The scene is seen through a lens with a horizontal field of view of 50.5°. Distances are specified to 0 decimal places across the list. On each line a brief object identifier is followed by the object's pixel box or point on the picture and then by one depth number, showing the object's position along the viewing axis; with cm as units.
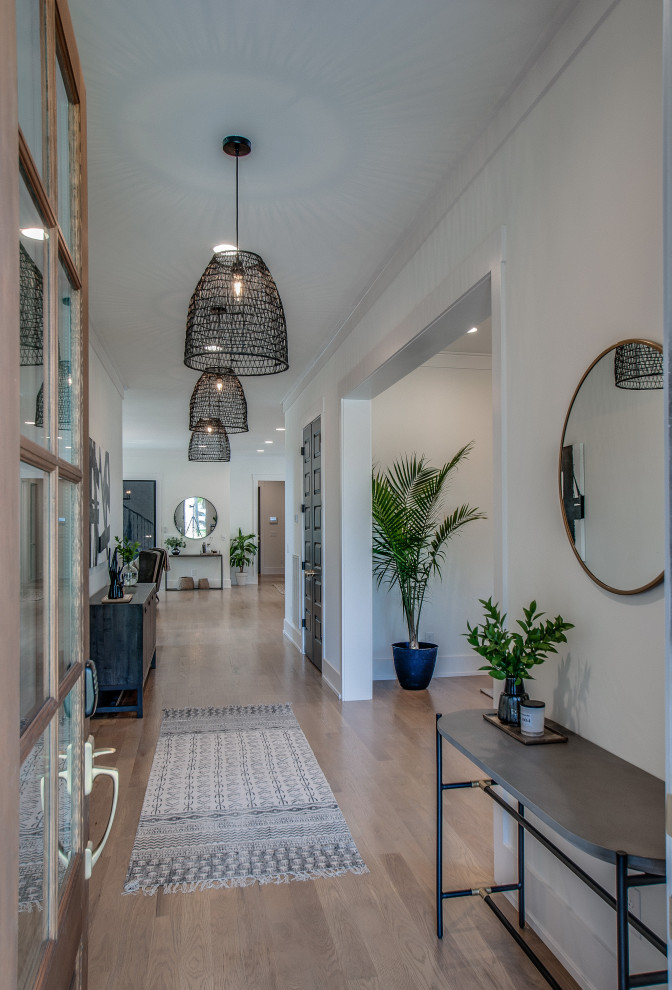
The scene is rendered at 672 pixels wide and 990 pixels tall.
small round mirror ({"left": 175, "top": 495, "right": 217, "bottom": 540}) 1398
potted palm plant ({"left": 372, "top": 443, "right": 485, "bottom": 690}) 542
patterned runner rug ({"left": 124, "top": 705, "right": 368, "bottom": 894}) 269
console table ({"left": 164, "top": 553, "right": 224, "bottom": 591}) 1370
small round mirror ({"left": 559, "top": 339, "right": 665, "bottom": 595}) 167
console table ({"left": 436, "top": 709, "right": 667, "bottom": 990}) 137
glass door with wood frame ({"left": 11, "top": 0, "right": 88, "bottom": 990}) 74
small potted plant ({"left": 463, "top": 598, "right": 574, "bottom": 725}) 198
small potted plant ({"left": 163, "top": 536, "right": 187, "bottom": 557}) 1369
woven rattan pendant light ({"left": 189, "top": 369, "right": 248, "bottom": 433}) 485
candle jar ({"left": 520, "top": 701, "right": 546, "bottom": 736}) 198
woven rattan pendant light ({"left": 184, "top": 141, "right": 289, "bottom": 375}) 265
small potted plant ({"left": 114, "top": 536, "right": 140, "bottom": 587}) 593
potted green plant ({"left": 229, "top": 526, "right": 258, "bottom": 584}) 1472
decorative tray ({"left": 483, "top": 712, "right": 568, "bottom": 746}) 195
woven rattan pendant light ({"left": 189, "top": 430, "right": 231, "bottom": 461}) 660
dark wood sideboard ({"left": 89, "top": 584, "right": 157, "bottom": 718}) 480
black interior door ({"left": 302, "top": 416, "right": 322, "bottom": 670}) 634
